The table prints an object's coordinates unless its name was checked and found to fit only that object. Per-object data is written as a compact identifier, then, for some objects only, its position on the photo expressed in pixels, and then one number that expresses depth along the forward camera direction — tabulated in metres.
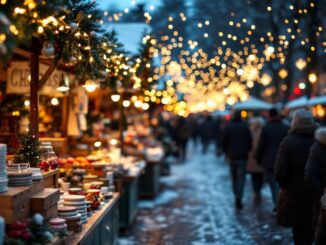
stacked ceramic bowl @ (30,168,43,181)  5.69
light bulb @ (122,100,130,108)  11.83
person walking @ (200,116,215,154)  29.23
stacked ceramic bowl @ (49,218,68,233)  5.37
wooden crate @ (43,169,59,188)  6.18
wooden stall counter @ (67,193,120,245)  5.96
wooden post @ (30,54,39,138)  7.39
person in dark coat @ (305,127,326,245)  6.91
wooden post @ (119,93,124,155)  13.02
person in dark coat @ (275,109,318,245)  7.66
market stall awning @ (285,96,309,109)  21.43
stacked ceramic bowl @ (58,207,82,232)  6.05
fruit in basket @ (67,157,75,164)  9.61
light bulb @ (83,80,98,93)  8.76
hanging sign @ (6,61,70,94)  9.89
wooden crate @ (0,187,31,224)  4.77
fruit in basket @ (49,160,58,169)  6.80
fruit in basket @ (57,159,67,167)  9.44
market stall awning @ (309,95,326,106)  19.96
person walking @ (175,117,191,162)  26.17
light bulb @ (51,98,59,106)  11.08
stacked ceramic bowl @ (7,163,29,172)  5.50
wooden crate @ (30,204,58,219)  5.31
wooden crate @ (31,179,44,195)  5.54
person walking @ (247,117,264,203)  14.06
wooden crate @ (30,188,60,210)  5.33
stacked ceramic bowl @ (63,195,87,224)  6.40
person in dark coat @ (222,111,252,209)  13.05
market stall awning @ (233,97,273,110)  23.62
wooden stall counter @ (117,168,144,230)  10.58
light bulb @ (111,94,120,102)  11.08
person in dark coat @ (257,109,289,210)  11.89
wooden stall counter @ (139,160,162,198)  14.52
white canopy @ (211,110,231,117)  44.66
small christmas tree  6.46
